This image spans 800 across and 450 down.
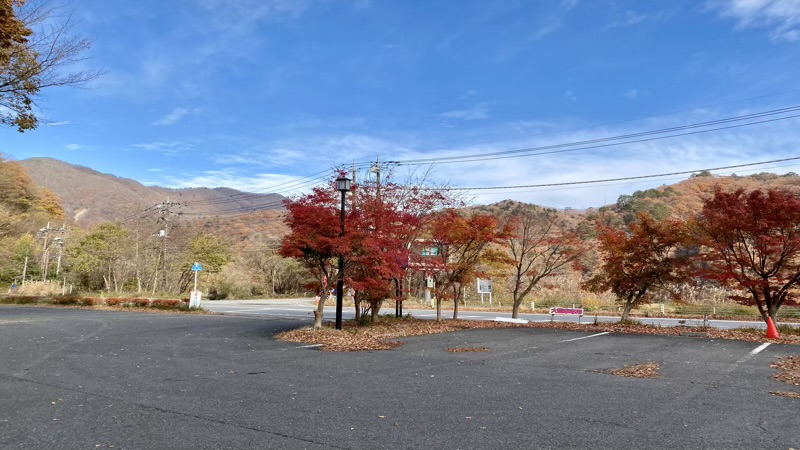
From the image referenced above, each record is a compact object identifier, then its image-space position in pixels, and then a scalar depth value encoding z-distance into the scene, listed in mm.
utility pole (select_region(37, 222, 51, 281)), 43716
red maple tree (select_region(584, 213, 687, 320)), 14055
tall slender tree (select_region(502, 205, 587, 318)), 16895
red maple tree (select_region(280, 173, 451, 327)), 12227
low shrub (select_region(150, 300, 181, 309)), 25156
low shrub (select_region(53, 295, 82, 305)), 27525
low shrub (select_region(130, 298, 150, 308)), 25577
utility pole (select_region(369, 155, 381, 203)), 21906
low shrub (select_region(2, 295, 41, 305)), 28938
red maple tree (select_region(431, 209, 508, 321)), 14992
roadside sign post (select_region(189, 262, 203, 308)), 24953
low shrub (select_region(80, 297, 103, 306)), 27000
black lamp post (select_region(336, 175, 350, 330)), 12172
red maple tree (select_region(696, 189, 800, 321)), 12047
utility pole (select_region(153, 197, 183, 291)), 37094
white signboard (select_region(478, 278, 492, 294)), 31472
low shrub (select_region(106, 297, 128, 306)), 26519
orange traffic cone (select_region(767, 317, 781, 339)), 12080
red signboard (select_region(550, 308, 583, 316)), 18188
